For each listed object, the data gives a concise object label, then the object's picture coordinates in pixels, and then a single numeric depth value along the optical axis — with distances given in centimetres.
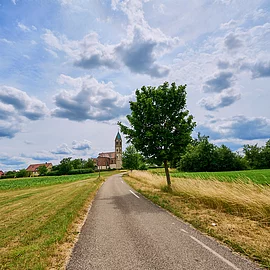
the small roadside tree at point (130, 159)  5706
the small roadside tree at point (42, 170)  10082
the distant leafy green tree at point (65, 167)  9325
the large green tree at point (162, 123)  1512
